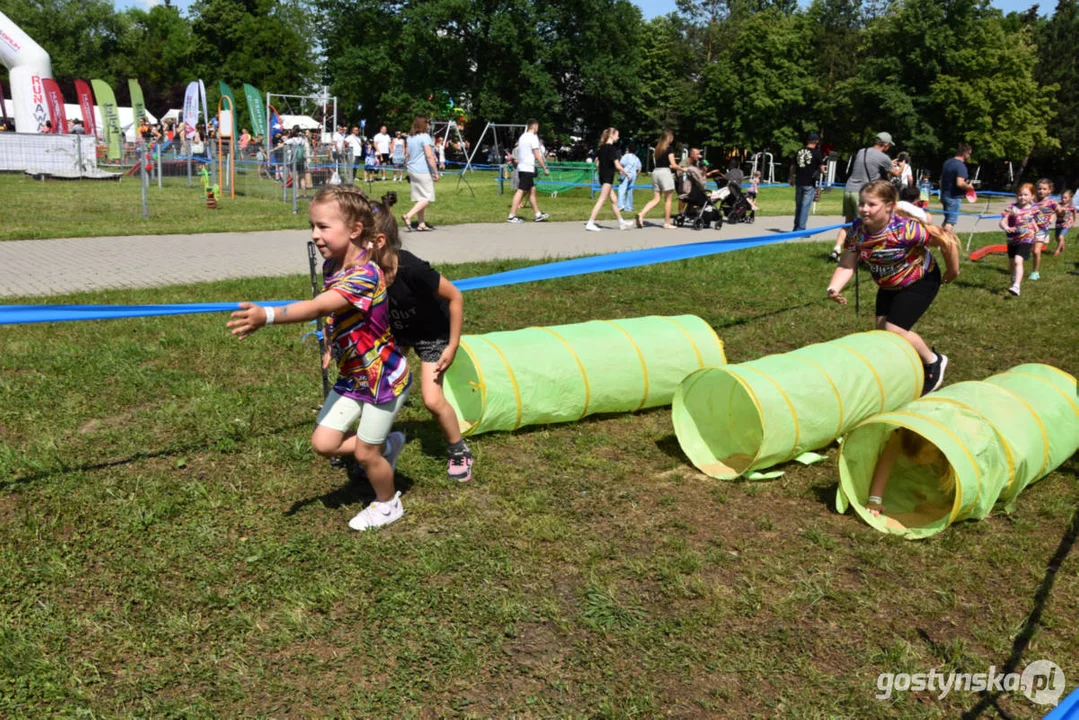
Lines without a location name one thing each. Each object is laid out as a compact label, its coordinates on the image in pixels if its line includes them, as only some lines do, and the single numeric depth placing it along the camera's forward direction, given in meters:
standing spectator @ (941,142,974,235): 15.98
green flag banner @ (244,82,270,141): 22.77
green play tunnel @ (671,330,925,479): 5.19
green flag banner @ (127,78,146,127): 32.25
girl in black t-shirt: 4.56
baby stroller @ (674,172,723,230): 17.88
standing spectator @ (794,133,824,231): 15.55
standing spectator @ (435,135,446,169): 34.16
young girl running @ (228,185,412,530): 3.86
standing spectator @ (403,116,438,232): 15.16
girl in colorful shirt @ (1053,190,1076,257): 14.48
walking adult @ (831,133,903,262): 12.91
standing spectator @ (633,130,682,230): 17.14
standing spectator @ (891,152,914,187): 14.33
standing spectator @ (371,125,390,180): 33.78
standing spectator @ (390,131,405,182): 29.58
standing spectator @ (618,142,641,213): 19.64
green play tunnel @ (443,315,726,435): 5.74
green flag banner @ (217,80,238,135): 21.79
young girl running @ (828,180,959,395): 6.00
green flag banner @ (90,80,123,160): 29.59
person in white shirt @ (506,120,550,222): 17.26
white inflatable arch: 29.75
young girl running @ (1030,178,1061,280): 12.47
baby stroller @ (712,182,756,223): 18.50
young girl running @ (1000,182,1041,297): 11.79
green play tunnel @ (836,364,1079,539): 4.44
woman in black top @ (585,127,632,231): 17.11
